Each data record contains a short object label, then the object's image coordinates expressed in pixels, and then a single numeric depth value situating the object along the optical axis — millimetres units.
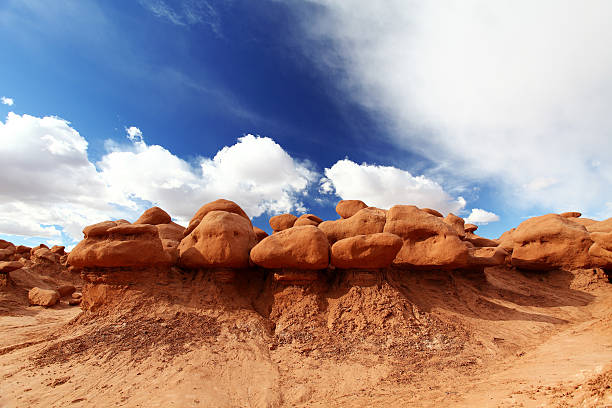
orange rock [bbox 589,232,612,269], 8391
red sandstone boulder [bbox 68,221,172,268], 7152
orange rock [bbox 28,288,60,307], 12961
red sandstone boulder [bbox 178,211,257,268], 7723
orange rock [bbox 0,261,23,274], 13273
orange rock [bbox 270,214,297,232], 12203
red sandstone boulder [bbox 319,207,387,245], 8781
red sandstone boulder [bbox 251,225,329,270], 7297
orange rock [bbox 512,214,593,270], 10992
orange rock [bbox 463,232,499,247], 15062
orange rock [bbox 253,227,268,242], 11153
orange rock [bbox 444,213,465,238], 16295
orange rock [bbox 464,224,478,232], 18531
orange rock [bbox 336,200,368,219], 11031
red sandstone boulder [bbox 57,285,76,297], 14875
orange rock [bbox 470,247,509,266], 9938
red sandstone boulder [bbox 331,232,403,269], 7230
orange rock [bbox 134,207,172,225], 11820
